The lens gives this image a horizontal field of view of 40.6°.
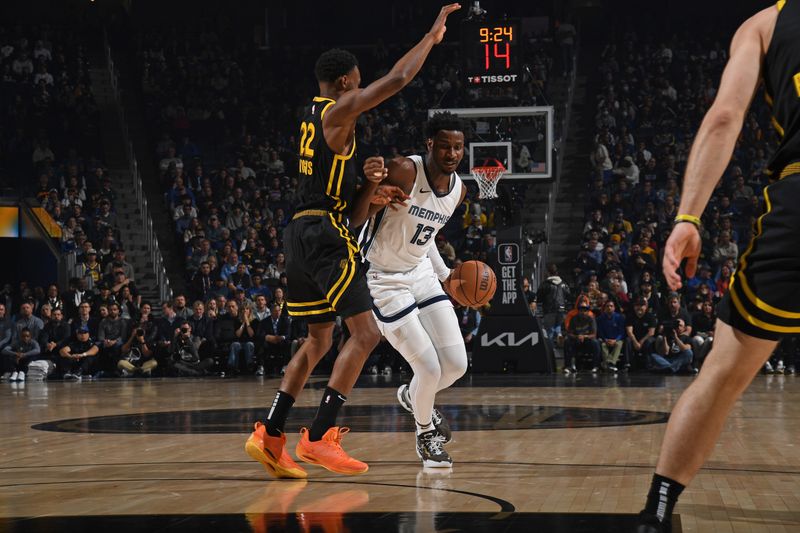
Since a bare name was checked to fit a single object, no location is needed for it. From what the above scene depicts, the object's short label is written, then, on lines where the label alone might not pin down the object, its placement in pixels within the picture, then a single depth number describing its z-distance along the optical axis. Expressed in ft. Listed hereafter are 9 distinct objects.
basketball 21.61
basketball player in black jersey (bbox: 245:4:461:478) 16.98
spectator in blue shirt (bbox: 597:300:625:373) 49.16
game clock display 46.29
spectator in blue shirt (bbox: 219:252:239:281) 57.72
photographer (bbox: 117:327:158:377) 51.24
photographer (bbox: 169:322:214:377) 51.44
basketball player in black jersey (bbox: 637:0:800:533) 9.42
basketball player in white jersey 18.57
